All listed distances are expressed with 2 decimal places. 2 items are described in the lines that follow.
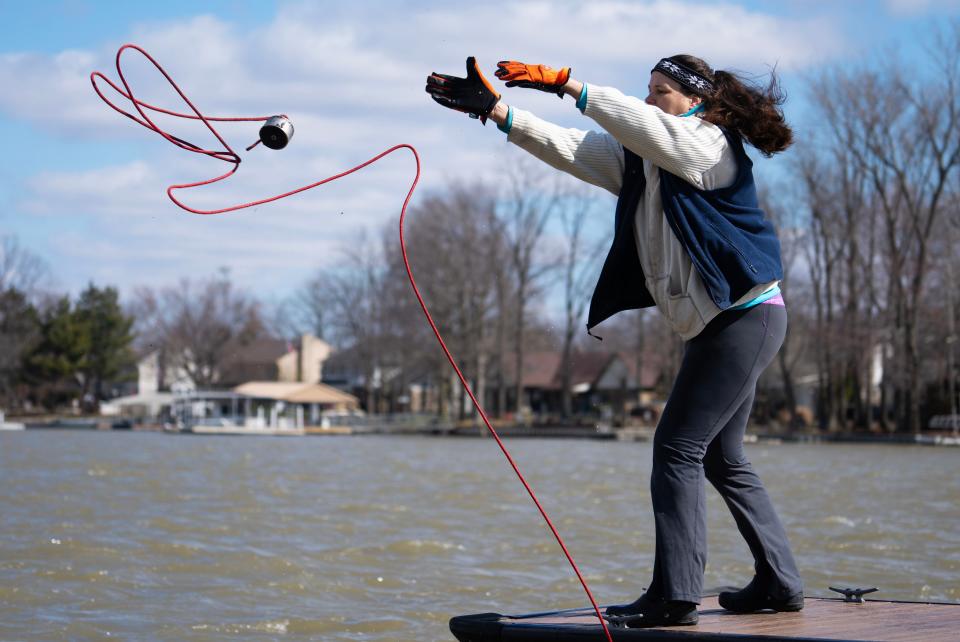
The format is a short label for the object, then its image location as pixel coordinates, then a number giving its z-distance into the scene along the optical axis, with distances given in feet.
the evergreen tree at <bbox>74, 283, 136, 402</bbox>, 253.03
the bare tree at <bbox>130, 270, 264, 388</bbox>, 277.44
